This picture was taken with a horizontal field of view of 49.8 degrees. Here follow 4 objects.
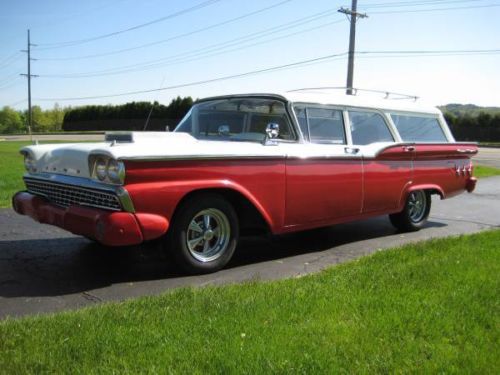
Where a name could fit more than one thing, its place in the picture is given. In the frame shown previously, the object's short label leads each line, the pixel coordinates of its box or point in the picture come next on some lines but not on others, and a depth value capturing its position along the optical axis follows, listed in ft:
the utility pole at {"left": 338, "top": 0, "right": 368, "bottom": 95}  92.32
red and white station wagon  14.05
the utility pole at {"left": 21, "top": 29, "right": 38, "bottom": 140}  209.05
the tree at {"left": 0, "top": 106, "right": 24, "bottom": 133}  306.96
